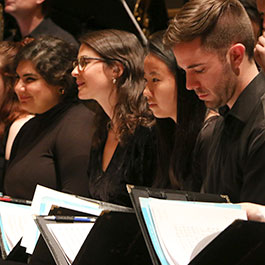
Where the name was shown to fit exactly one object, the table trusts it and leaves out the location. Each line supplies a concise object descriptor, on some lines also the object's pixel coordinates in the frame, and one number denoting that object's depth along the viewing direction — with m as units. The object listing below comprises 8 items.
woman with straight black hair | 4.64
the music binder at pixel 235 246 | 2.32
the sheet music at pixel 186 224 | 2.52
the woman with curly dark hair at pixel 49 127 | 5.78
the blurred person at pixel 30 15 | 7.49
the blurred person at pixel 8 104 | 6.75
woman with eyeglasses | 5.11
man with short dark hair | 3.66
